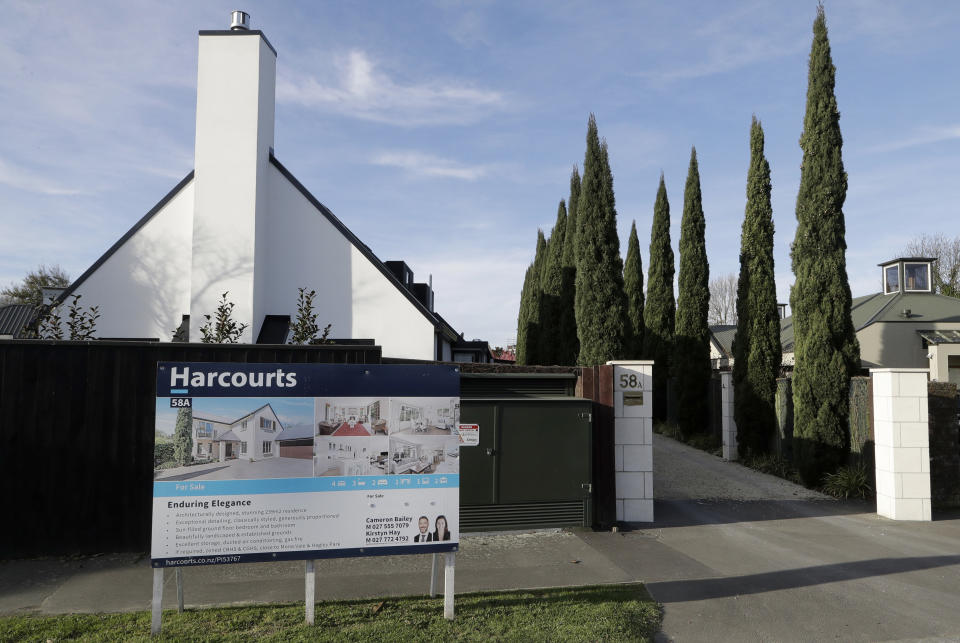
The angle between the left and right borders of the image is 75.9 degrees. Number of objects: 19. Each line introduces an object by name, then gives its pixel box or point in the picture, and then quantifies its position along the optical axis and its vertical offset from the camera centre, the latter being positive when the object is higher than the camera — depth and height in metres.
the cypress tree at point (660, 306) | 22.66 +2.11
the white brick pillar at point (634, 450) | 8.63 -1.23
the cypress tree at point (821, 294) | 11.55 +1.40
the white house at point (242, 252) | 15.38 +2.76
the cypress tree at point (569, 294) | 25.31 +2.83
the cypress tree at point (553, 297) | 28.52 +3.03
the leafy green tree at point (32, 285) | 45.03 +5.31
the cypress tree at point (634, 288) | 25.55 +3.22
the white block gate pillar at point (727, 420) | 15.27 -1.44
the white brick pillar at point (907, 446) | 9.06 -1.20
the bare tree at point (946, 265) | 40.34 +6.92
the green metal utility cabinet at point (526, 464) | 7.74 -1.31
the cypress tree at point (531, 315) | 32.84 +2.71
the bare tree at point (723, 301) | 66.62 +6.74
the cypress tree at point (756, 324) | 14.97 +1.01
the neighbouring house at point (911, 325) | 24.75 +1.65
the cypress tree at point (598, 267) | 16.13 +2.58
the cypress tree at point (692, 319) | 19.47 +1.47
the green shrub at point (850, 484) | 10.59 -2.08
